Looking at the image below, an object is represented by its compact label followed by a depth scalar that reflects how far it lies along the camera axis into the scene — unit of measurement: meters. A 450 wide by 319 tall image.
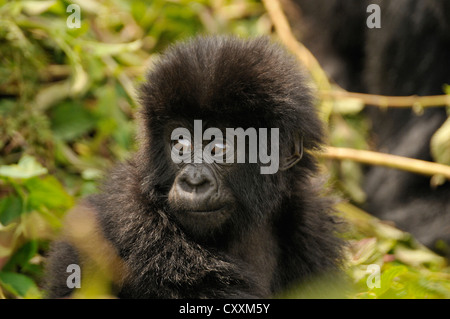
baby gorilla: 2.98
